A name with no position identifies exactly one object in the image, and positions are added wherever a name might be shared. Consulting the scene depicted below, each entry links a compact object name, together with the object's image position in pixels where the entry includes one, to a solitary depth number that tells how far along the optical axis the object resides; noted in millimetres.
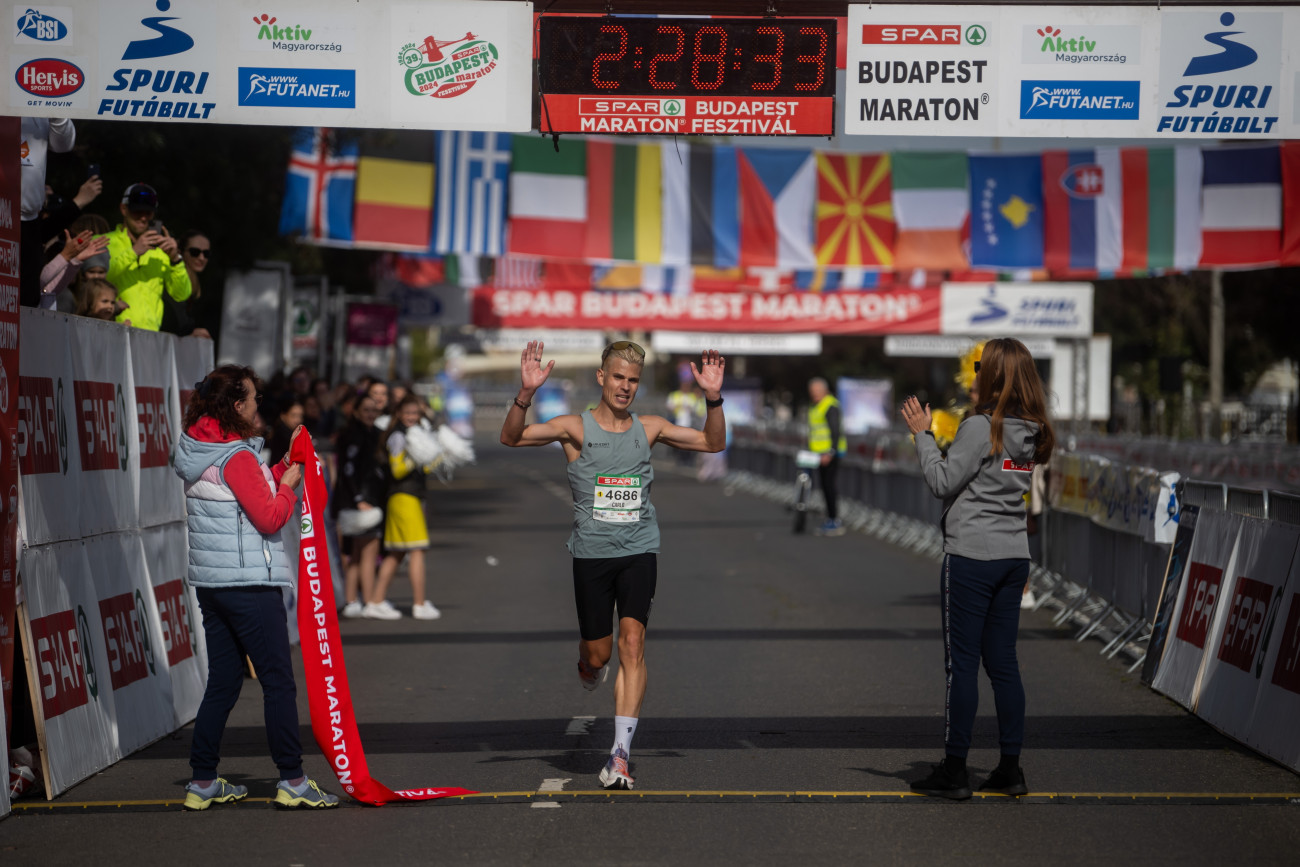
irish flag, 48969
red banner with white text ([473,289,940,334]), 73312
